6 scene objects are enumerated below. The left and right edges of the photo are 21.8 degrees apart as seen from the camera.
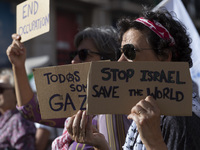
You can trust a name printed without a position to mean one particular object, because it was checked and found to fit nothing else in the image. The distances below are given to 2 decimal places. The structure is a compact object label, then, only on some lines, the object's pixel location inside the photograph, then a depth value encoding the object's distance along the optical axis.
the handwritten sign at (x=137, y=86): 2.05
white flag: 3.21
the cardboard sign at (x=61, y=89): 2.31
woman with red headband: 1.99
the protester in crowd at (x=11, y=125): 3.97
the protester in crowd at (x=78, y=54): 2.91
